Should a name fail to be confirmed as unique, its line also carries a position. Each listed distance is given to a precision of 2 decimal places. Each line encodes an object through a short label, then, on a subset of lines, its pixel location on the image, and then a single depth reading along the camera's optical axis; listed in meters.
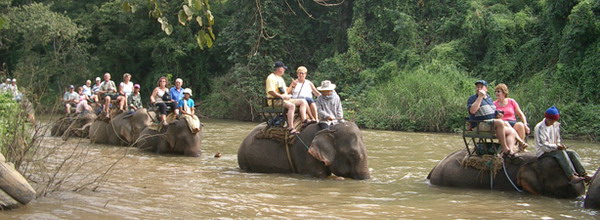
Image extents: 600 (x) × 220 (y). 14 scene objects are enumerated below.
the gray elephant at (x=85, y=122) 19.43
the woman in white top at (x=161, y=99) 14.98
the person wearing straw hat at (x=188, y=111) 14.60
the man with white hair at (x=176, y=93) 15.12
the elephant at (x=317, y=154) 10.84
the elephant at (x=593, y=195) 8.55
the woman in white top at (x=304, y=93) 11.96
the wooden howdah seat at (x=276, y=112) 11.90
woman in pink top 10.31
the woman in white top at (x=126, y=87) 18.08
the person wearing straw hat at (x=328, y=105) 11.63
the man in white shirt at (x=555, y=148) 9.18
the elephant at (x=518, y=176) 9.37
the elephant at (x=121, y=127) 16.80
